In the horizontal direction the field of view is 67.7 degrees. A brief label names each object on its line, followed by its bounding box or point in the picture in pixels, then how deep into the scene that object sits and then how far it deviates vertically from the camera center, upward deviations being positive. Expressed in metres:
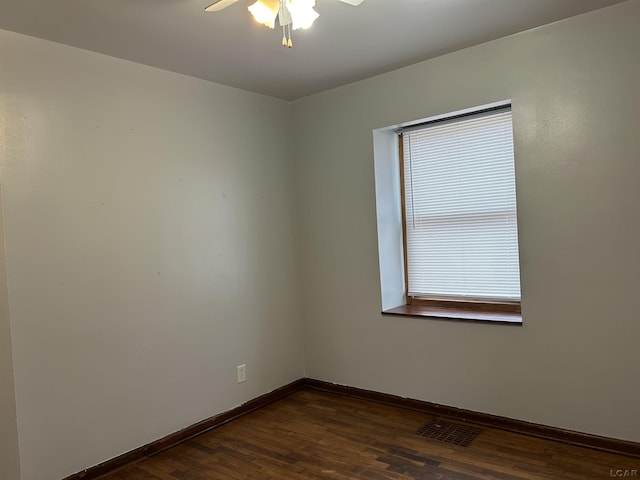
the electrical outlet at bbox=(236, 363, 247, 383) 3.57 -1.02
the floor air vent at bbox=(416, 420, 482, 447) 2.92 -1.32
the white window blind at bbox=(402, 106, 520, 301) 3.23 +0.11
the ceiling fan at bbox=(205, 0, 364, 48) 1.90 +0.91
